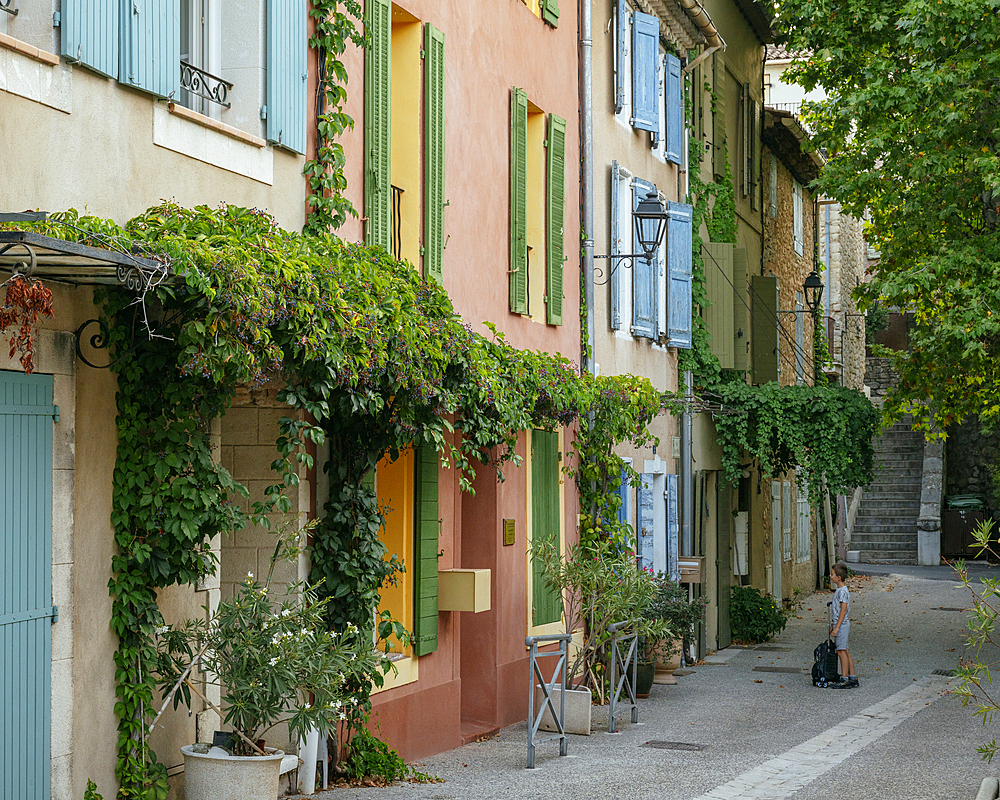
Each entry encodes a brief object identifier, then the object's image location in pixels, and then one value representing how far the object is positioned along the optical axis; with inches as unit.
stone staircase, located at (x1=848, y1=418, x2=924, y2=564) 1195.9
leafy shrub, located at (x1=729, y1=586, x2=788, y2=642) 714.2
